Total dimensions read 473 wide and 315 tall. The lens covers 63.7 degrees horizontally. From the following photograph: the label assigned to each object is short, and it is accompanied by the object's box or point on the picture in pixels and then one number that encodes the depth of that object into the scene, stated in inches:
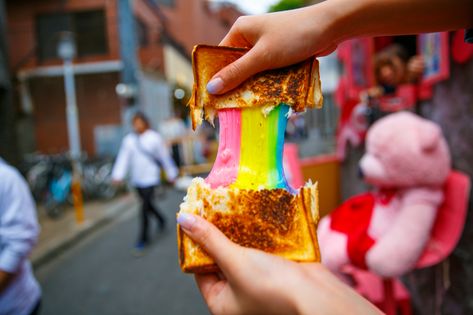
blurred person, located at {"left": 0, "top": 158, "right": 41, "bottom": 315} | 74.7
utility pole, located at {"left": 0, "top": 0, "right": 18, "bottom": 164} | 209.5
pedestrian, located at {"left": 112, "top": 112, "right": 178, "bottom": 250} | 211.5
